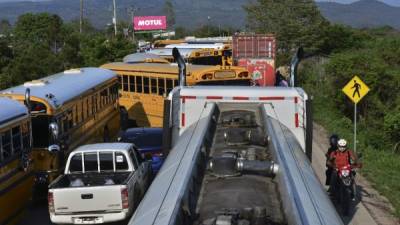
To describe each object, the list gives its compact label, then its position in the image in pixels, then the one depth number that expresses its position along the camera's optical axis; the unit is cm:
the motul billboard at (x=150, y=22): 9538
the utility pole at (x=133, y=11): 9262
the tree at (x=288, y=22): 5062
